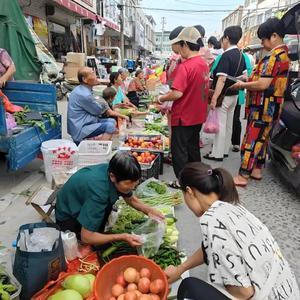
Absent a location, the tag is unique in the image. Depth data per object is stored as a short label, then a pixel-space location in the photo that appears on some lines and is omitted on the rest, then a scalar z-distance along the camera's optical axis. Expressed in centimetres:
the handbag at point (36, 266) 188
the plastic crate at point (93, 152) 400
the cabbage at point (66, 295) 183
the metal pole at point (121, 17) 2399
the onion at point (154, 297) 185
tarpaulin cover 473
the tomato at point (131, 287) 195
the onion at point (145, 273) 202
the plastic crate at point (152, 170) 382
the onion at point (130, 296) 184
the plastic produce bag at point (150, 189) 345
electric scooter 365
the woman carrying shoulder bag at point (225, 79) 454
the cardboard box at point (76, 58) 1192
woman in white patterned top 137
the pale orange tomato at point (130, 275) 201
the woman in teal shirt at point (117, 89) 649
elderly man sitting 447
